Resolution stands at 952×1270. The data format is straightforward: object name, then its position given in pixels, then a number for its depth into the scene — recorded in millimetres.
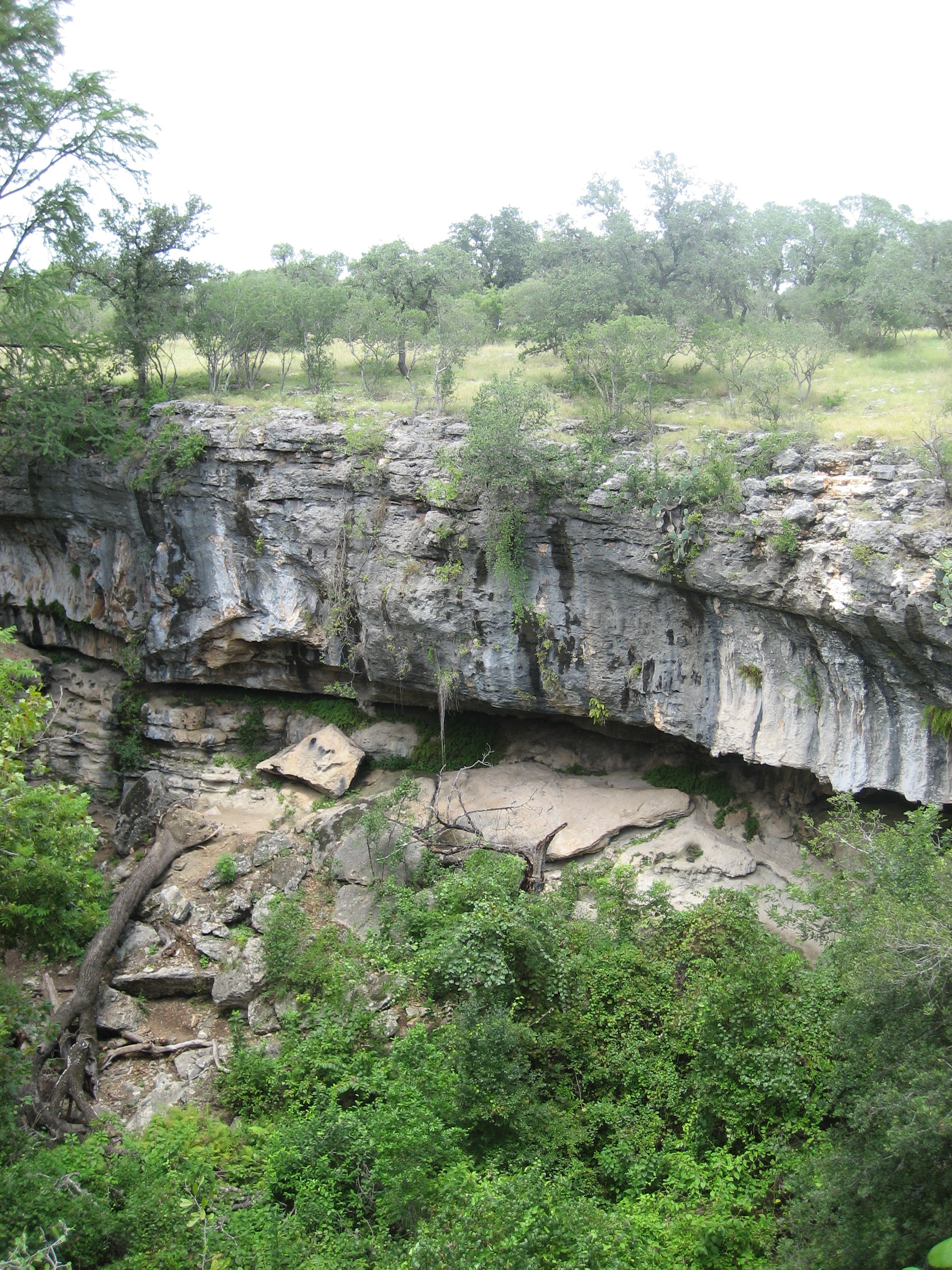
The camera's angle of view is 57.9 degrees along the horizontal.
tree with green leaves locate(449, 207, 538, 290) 32375
